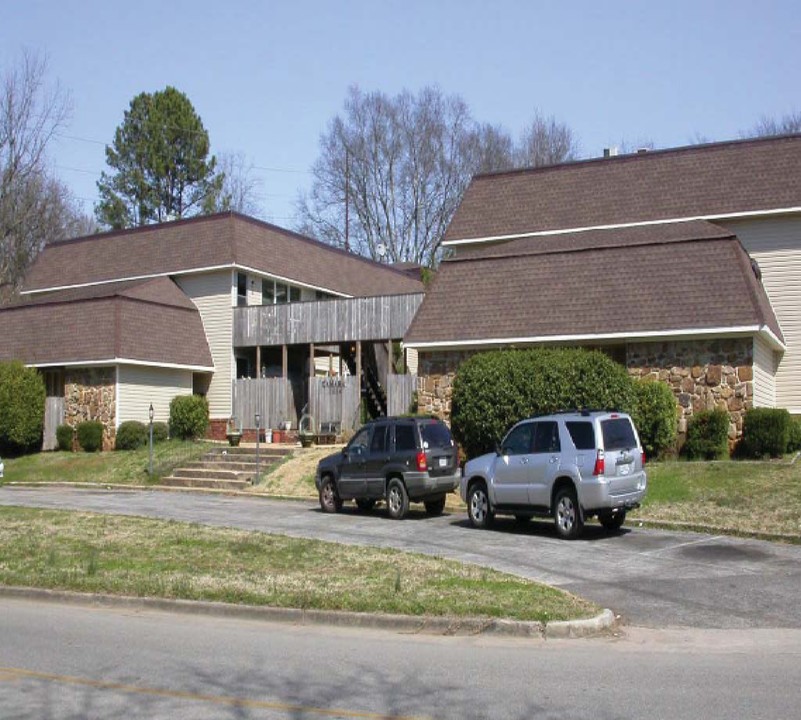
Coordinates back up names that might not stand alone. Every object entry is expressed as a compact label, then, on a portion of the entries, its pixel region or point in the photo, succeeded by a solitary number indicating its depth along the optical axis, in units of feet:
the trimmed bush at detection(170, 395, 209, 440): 118.11
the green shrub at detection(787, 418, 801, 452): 85.30
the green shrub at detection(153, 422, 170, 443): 115.55
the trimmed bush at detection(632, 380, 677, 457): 78.48
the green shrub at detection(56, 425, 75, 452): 116.47
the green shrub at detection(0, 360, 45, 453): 115.44
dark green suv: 67.00
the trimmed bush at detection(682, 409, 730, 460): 79.15
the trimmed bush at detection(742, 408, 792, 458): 78.02
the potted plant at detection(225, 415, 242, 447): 108.06
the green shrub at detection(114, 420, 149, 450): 112.47
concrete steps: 92.48
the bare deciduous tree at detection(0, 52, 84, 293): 174.29
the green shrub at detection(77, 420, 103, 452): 113.70
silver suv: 55.11
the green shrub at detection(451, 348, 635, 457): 77.05
